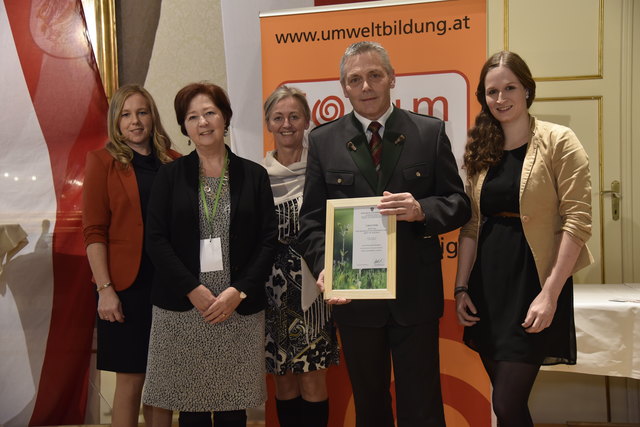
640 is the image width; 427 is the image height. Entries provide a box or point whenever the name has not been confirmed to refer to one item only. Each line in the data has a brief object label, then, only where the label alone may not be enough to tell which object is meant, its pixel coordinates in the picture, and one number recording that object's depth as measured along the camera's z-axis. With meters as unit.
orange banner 2.66
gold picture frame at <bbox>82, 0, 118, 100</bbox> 3.71
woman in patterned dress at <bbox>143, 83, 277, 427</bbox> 2.17
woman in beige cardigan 1.90
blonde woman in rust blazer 2.47
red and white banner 3.39
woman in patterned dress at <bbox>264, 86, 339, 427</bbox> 2.48
